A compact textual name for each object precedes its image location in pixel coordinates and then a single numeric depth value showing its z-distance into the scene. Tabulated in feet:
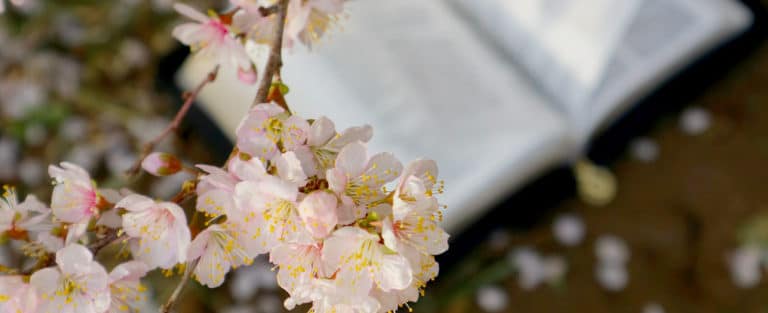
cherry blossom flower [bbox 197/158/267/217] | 1.74
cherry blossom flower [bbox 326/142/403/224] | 1.68
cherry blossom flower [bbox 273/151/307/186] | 1.63
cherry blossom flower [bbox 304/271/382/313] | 1.68
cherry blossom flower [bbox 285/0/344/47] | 2.13
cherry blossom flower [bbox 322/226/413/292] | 1.63
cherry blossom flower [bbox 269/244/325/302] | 1.71
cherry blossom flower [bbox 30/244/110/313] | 1.76
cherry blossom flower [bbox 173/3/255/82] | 2.23
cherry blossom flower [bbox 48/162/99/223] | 1.85
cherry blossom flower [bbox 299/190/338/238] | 1.57
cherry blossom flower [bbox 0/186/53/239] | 1.89
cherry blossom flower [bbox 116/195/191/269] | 1.82
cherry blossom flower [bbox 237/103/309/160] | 1.76
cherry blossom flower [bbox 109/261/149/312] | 1.84
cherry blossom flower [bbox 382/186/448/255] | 1.73
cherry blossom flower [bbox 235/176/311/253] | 1.63
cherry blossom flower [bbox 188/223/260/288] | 1.85
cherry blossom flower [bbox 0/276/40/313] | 1.76
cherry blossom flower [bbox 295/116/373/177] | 1.74
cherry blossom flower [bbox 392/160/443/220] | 1.65
